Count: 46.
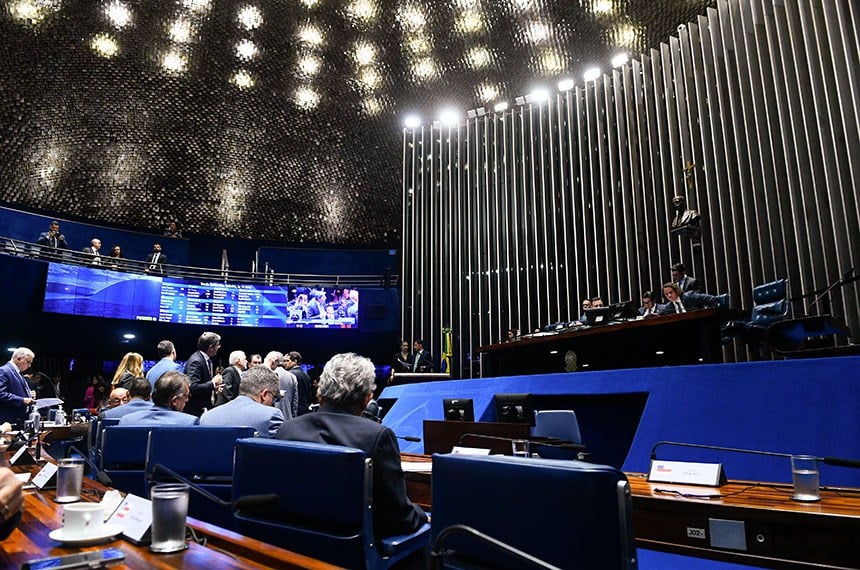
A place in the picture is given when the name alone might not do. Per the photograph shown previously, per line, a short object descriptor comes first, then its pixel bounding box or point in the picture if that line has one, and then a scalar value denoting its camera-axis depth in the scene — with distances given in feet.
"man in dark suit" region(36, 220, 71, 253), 37.61
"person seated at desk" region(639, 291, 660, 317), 23.26
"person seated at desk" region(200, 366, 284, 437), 9.27
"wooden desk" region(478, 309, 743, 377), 15.31
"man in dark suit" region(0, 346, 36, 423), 14.92
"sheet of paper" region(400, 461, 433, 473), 8.45
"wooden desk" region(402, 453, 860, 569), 4.70
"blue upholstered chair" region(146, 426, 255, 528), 7.23
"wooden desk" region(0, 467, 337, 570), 3.14
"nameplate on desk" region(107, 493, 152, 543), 3.61
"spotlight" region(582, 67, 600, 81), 33.38
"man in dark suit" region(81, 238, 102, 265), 38.32
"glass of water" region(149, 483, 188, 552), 3.46
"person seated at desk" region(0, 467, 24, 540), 3.08
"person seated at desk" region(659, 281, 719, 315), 20.69
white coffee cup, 3.62
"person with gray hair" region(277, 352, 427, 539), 5.42
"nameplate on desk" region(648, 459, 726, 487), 6.48
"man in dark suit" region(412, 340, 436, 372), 32.07
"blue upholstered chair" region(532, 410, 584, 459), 11.50
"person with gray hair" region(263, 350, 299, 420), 19.62
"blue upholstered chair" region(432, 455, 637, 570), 3.23
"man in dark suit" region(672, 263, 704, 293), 23.48
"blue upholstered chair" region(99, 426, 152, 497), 8.08
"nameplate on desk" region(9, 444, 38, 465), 7.46
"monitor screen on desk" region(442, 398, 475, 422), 12.82
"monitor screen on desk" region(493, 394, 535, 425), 11.64
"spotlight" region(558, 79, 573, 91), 34.71
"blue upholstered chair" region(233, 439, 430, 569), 4.84
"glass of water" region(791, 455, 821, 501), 5.54
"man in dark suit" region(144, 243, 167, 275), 41.01
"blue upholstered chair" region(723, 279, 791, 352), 16.81
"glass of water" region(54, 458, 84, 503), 5.21
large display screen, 36.04
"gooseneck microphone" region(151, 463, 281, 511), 4.12
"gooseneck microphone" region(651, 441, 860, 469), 5.29
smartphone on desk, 2.91
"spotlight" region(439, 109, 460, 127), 40.70
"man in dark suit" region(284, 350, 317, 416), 22.24
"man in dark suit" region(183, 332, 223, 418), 17.42
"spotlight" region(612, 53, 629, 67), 31.89
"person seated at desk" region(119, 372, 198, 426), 9.84
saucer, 3.55
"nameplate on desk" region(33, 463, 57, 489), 5.75
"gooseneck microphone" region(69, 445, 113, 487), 6.00
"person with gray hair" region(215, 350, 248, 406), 17.83
